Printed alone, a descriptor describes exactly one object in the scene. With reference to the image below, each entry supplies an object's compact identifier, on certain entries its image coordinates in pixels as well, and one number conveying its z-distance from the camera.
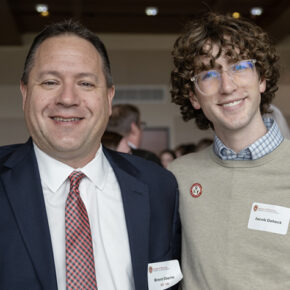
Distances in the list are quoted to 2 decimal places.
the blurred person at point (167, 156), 7.64
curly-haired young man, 1.78
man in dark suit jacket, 1.59
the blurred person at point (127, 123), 4.32
